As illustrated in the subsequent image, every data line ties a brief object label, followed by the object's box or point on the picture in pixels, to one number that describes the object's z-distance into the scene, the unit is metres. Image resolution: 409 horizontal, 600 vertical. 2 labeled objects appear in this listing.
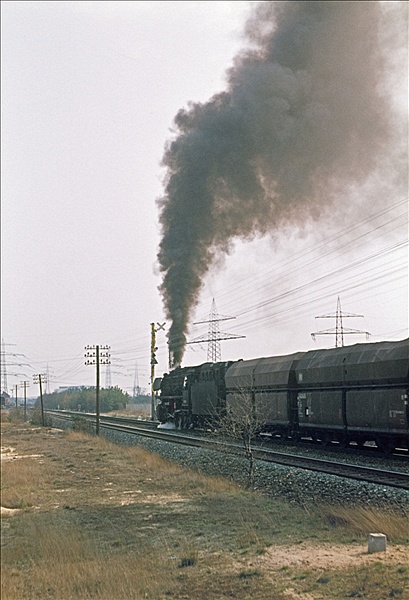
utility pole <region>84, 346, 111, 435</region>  48.35
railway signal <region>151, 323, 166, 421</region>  62.70
